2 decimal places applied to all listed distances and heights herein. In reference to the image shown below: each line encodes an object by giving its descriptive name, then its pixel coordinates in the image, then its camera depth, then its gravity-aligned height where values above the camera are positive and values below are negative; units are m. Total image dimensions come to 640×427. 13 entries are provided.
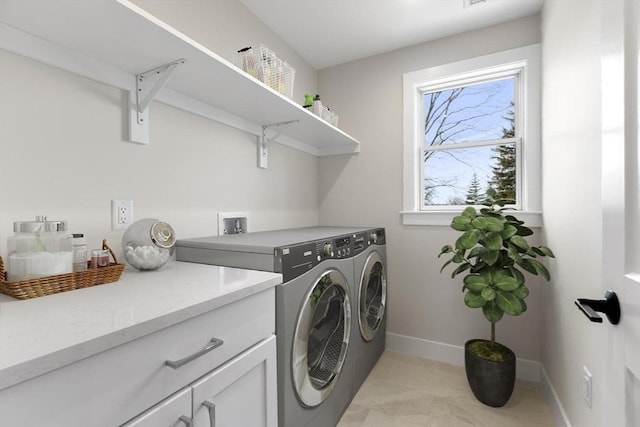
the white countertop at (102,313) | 0.49 -0.23
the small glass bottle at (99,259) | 0.95 -0.16
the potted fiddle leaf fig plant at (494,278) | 1.58 -0.38
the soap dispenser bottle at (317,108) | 1.96 +0.69
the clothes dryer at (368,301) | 1.72 -0.61
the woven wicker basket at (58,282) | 0.77 -0.20
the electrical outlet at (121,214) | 1.16 -0.01
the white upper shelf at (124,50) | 0.83 +0.57
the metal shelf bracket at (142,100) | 1.18 +0.46
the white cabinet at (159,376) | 0.49 -0.36
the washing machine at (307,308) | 1.08 -0.42
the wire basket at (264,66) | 1.41 +0.72
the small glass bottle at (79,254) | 0.91 -0.13
